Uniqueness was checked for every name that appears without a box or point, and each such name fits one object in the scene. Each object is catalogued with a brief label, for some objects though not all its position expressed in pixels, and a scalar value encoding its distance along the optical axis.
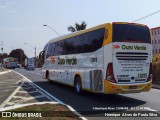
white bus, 9.01
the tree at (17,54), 101.61
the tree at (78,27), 42.39
